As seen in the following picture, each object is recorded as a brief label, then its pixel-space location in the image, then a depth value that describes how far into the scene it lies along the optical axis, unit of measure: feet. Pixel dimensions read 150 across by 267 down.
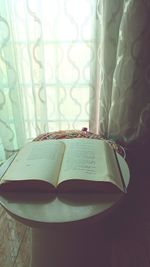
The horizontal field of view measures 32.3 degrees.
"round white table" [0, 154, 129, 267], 2.14
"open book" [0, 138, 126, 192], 2.29
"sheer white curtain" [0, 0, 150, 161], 3.57
